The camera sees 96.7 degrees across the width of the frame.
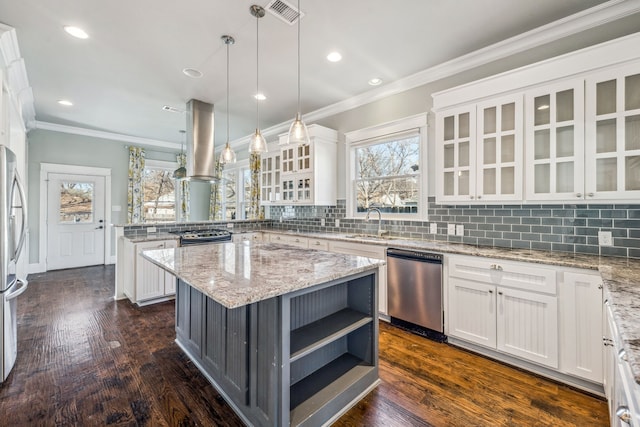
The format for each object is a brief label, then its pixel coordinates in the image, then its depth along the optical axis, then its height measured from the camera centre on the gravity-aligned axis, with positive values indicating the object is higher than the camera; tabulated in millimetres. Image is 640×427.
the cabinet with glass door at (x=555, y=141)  2184 +586
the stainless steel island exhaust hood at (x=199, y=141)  4250 +1096
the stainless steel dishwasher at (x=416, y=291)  2695 -768
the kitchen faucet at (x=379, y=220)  3711 -86
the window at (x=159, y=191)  7012 +572
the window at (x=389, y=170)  3476 +593
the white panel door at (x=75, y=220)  5676 -144
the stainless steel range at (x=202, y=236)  3951 -329
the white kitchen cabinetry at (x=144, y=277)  3678 -856
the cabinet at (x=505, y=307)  2111 -759
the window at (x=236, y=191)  6906 +576
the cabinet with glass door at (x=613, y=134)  1999 +582
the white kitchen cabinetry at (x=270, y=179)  4918 +615
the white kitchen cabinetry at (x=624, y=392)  781 -561
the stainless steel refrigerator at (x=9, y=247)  2092 -258
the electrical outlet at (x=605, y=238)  2268 -198
